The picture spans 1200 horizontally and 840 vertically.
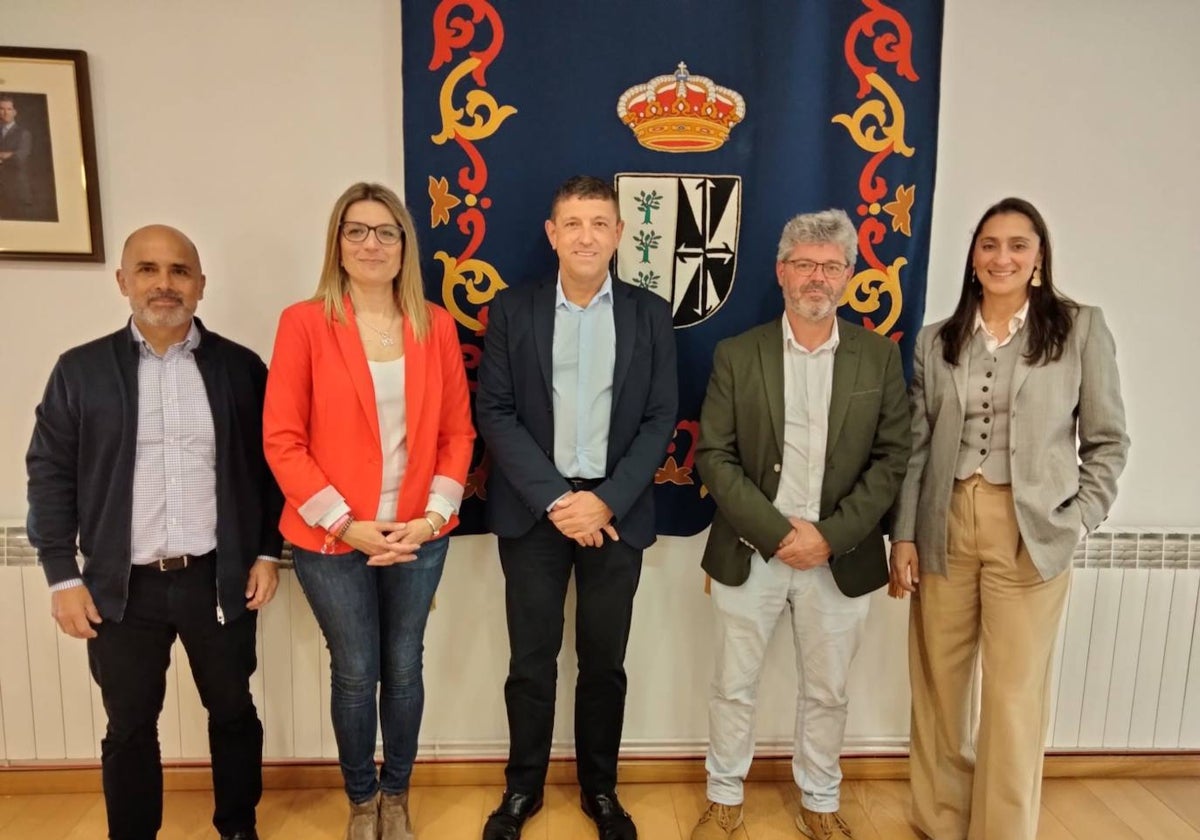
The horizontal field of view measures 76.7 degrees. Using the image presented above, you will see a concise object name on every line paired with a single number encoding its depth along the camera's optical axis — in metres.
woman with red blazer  1.86
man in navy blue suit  1.98
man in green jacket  1.97
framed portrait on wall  2.13
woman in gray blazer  1.90
